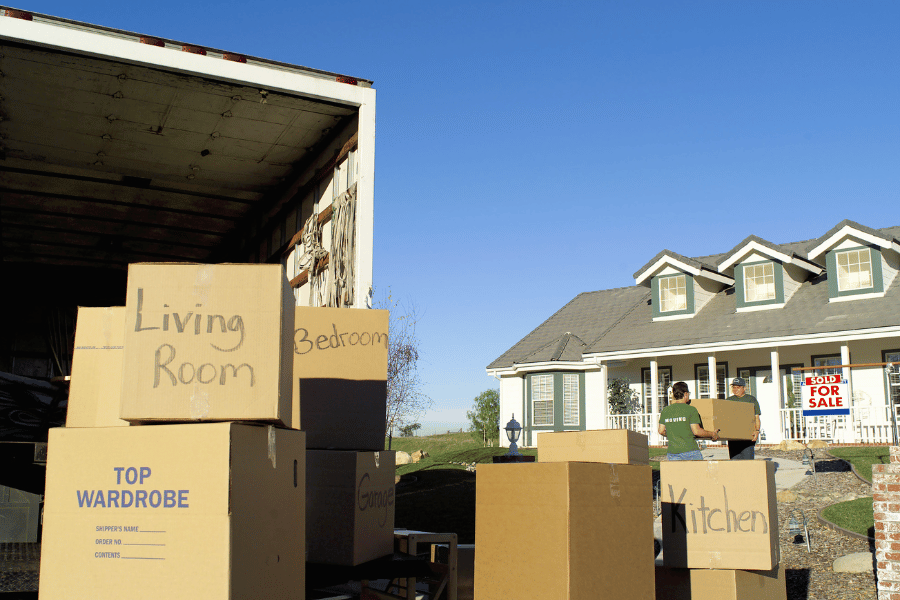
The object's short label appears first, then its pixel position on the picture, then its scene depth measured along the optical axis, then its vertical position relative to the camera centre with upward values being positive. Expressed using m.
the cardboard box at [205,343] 2.72 +0.25
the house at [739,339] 15.84 +1.63
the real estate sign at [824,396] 12.22 +0.29
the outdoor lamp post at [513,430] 10.94 -0.21
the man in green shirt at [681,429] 6.39 -0.12
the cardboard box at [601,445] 5.98 -0.24
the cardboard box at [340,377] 4.20 +0.20
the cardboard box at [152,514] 2.54 -0.32
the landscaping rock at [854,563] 6.32 -1.18
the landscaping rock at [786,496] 9.00 -0.91
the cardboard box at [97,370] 3.50 +0.19
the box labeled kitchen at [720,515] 4.59 -0.58
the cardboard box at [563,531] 3.40 -0.52
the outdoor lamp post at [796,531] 7.30 -1.07
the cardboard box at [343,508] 3.84 -0.45
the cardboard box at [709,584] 4.50 -0.97
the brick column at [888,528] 5.50 -0.77
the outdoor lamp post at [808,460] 11.10 -0.66
